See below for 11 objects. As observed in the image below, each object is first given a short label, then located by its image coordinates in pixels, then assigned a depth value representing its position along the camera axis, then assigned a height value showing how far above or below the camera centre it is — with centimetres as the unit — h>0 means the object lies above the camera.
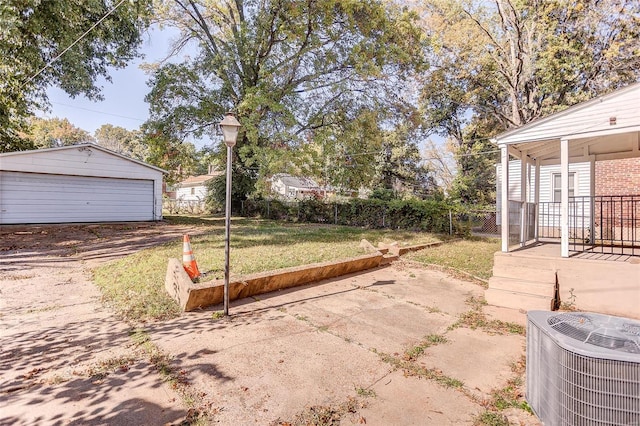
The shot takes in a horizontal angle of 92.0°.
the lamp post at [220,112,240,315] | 400 +92
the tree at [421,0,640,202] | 1405 +810
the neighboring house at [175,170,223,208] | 3229 +240
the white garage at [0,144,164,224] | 1173 +102
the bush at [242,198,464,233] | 1307 -8
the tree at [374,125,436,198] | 2509 +351
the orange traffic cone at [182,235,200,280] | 507 -86
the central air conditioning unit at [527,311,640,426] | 164 -91
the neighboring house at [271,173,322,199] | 2738 +262
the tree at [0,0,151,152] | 985 +601
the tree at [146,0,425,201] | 1438 +712
